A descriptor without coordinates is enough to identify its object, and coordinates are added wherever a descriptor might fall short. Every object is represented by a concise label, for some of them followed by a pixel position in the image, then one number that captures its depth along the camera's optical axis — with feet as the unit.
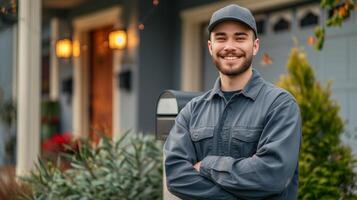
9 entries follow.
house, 22.74
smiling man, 8.84
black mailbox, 13.55
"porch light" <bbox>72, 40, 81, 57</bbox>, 38.55
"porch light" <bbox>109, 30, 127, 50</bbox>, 32.14
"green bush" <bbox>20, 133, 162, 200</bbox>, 16.42
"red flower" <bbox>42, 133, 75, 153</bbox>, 33.18
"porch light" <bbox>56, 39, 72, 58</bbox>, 35.73
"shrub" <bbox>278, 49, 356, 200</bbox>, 16.52
